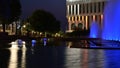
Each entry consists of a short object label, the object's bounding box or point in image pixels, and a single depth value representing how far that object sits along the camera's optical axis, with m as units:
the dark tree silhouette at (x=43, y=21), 49.36
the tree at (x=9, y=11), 33.03
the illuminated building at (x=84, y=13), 71.77
